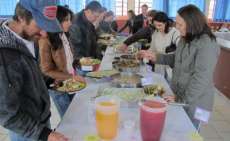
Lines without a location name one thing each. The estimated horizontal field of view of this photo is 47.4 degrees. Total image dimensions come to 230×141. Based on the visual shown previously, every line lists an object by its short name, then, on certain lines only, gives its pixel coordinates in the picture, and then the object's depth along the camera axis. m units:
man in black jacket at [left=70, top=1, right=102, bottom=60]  2.39
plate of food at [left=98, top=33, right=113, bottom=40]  3.93
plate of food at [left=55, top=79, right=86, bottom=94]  1.55
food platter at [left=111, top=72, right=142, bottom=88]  1.69
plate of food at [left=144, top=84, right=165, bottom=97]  1.51
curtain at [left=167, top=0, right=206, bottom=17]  6.87
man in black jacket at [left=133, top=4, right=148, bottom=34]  5.82
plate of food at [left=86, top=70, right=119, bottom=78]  1.89
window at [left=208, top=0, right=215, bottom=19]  7.09
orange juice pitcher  1.04
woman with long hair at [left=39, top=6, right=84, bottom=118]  1.68
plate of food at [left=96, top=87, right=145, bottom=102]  1.46
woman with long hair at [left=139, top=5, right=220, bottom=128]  1.53
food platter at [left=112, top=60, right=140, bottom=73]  1.95
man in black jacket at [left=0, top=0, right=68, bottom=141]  0.98
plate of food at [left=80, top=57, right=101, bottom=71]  2.13
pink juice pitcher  1.03
